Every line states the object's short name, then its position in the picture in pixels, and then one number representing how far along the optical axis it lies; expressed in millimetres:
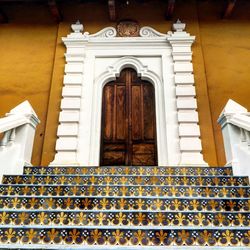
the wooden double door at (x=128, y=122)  6055
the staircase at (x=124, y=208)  2574
